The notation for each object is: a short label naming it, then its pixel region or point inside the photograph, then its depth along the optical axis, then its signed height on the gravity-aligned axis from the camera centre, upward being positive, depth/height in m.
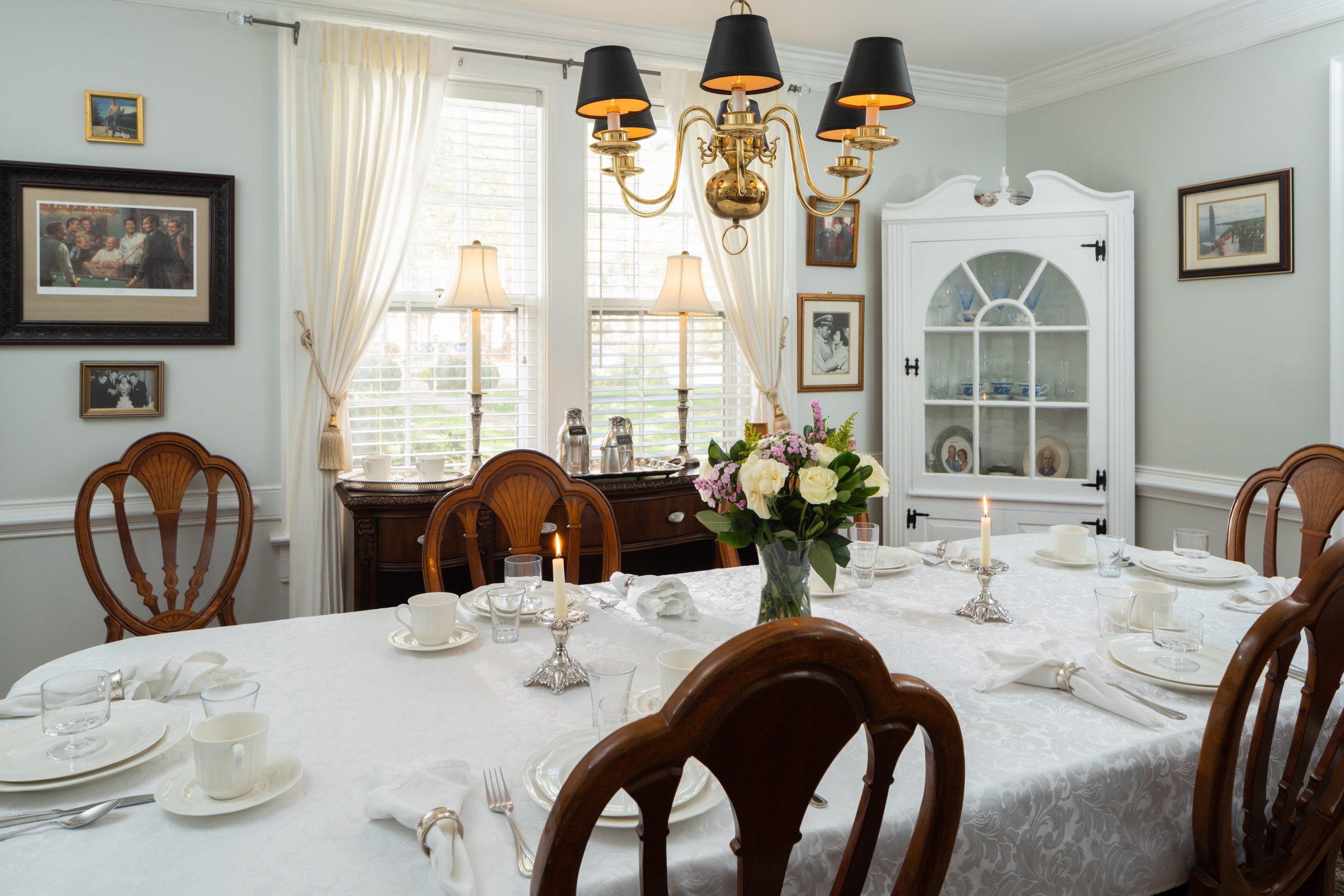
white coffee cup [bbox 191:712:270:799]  1.03 -0.41
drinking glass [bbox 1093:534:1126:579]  2.04 -0.30
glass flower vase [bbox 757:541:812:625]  1.45 -0.26
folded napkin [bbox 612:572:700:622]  1.79 -0.36
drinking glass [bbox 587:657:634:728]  1.09 -0.32
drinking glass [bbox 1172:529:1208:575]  2.15 -0.29
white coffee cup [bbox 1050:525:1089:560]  2.21 -0.30
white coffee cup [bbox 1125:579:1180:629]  1.63 -0.33
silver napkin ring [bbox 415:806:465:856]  0.96 -0.44
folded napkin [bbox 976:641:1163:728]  1.30 -0.41
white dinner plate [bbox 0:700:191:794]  1.06 -0.44
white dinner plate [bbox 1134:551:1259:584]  2.04 -0.35
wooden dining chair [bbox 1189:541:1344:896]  1.08 -0.47
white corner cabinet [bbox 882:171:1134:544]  3.71 +0.31
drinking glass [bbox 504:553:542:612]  1.69 -0.28
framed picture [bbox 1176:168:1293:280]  3.19 +0.79
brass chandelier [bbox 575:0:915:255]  1.66 +0.67
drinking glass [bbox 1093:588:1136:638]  1.63 -0.35
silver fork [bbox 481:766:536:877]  0.94 -0.46
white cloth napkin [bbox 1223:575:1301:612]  1.86 -0.38
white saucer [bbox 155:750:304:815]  1.02 -0.45
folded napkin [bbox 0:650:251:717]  1.36 -0.41
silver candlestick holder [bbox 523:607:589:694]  1.42 -0.41
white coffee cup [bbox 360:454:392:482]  3.03 -0.14
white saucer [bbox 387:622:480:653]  1.59 -0.40
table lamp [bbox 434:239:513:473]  3.07 +0.52
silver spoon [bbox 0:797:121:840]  1.00 -0.46
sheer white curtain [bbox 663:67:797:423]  3.69 +0.66
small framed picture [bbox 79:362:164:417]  2.87 +0.13
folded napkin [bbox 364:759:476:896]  0.90 -0.44
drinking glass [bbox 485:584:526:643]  1.64 -0.36
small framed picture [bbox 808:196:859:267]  3.96 +0.89
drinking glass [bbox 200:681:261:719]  1.10 -0.35
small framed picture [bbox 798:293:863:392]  3.97 +0.40
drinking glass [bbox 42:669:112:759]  1.11 -0.37
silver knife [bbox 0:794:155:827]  1.00 -0.46
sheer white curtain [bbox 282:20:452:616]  3.06 +0.77
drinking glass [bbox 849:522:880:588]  1.89 -0.28
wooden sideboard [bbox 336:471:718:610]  2.88 -0.40
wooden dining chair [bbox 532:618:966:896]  0.70 -0.28
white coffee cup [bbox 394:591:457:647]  1.59 -0.36
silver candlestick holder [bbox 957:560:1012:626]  1.78 -0.38
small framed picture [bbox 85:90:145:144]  2.83 +1.04
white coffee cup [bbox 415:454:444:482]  3.04 -0.14
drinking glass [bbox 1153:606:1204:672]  1.47 -0.36
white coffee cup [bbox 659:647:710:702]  1.26 -0.35
